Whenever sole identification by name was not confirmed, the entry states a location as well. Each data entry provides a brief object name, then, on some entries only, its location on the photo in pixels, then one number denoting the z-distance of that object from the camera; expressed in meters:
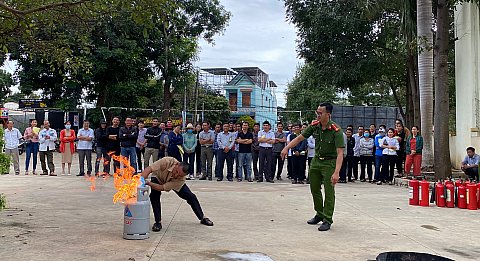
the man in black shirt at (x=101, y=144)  14.64
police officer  7.44
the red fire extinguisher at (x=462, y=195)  9.49
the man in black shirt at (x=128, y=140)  14.08
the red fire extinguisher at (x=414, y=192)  9.97
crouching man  6.86
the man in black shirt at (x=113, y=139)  14.36
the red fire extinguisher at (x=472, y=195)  9.34
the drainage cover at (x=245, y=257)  5.42
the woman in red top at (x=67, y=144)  15.54
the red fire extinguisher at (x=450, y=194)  9.69
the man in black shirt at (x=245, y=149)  14.73
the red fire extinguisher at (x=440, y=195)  9.74
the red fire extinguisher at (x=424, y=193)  9.77
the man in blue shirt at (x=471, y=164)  12.70
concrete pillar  15.16
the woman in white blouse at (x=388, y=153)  14.46
